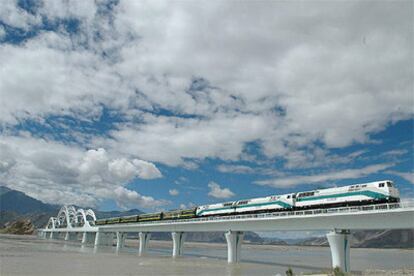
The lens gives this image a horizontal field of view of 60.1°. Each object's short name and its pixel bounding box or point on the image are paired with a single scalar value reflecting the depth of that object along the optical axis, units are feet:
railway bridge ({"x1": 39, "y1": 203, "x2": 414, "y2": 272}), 124.77
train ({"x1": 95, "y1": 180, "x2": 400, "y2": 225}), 132.57
